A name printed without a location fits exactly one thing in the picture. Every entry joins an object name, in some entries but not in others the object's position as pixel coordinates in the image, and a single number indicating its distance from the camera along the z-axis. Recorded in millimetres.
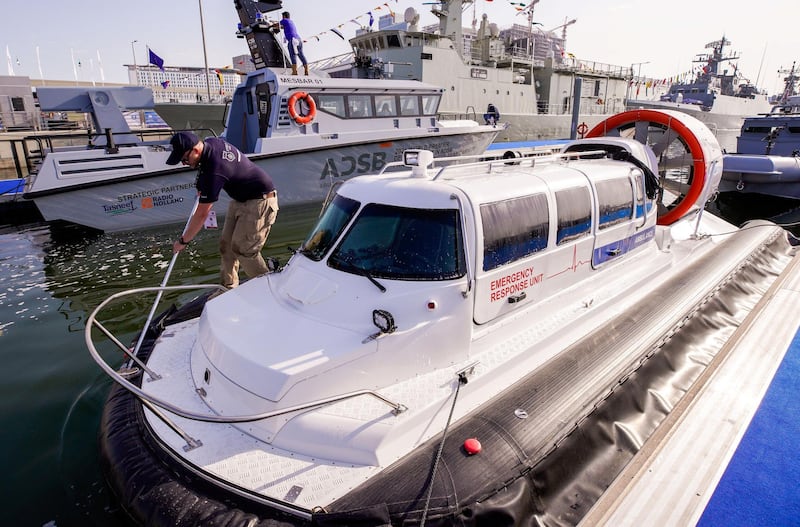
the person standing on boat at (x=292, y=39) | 10672
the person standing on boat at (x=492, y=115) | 16053
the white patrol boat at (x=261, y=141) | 9602
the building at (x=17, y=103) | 24922
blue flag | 17672
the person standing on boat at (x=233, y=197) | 4285
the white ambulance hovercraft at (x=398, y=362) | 2459
